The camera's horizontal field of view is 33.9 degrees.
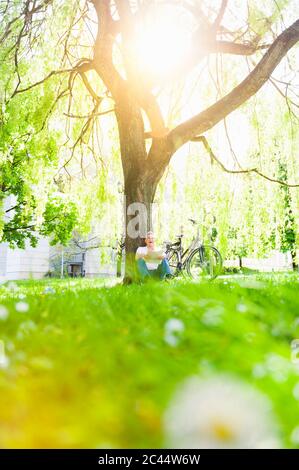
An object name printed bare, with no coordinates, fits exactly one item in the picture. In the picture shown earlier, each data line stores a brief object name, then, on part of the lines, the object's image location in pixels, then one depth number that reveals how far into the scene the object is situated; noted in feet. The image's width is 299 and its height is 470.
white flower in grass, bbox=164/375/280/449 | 3.12
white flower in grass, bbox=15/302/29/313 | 8.19
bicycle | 26.15
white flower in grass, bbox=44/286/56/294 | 12.65
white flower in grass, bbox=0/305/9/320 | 7.14
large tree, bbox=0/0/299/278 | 24.61
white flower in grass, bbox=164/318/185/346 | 5.45
